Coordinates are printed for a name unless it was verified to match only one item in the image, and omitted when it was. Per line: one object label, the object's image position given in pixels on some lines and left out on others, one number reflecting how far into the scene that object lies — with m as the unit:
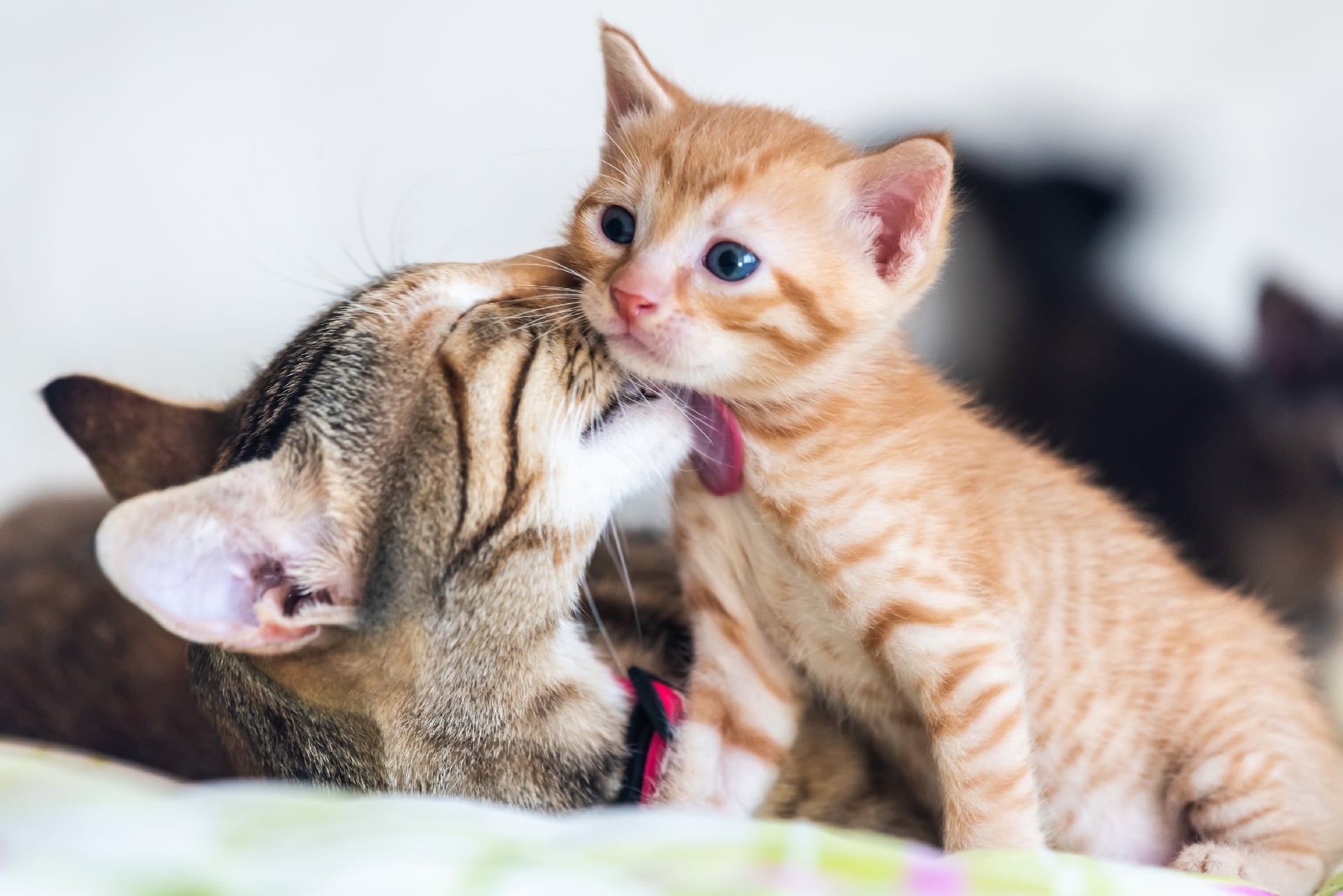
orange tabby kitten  0.49
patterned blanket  0.43
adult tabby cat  0.48
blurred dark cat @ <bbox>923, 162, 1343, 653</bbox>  0.60
